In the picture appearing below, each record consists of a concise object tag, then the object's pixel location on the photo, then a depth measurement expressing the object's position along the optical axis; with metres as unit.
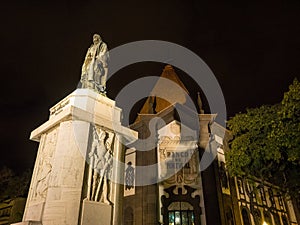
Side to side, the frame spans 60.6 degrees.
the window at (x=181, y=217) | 23.98
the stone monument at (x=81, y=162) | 5.53
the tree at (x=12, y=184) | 26.28
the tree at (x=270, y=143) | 13.20
